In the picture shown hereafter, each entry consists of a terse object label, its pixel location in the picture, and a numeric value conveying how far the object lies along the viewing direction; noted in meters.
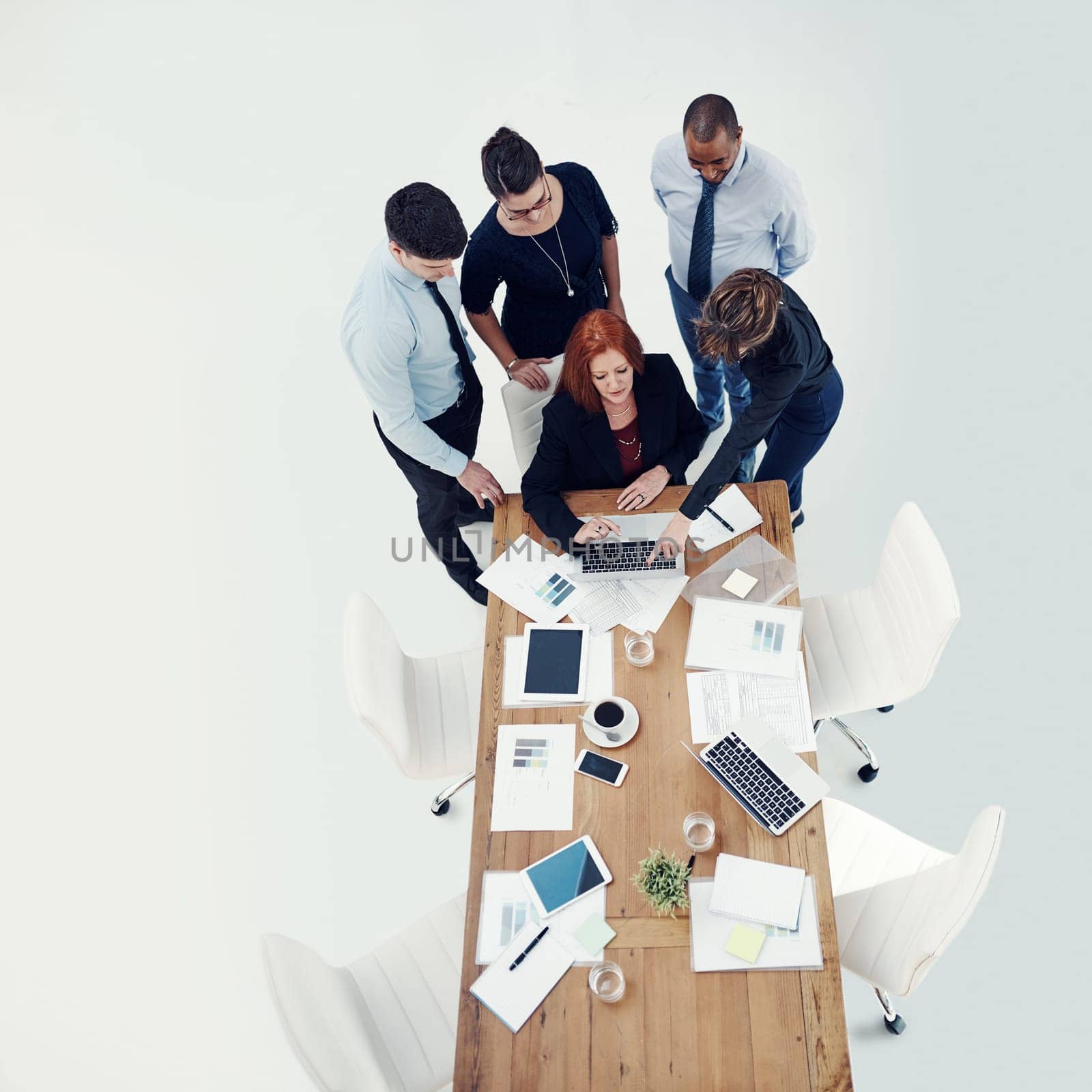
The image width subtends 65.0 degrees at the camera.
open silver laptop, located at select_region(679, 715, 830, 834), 2.10
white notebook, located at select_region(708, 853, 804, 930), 1.97
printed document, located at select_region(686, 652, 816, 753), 2.23
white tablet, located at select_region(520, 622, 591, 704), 2.34
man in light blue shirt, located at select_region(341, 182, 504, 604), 2.17
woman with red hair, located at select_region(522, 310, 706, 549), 2.56
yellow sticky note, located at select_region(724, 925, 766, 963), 1.93
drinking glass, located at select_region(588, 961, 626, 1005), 1.91
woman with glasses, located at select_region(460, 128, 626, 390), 2.40
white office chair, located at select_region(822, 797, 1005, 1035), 1.94
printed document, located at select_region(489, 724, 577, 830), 2.16
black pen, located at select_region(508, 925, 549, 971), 1.98
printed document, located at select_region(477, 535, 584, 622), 2.52
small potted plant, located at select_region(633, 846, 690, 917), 1.99
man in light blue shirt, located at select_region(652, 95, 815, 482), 2.52
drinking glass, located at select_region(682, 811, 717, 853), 2.07
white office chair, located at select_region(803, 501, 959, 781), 2.37
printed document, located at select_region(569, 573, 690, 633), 2.45
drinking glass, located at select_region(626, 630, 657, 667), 2.36
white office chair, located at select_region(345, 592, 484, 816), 2.37
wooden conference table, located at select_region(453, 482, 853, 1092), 1.83
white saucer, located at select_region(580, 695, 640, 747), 2.22
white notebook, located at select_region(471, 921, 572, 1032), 1.93
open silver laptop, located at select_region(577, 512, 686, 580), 2.51
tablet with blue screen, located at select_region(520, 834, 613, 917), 2.04
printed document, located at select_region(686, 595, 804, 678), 2.34
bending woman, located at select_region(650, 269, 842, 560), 2.28
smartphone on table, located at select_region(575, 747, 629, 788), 2.18
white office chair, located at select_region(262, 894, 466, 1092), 1.88
